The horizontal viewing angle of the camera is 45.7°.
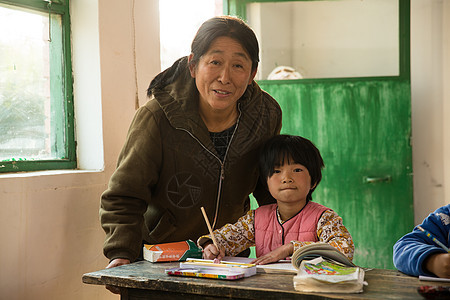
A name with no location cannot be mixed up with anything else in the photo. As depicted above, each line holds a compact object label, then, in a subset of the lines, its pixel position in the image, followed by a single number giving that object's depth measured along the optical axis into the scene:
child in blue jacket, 1.51
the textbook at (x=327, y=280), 1.35
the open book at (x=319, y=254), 1.55
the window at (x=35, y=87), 2.30
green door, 3.91
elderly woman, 1.98
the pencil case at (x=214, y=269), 1.52
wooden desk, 1.37
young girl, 1.95
